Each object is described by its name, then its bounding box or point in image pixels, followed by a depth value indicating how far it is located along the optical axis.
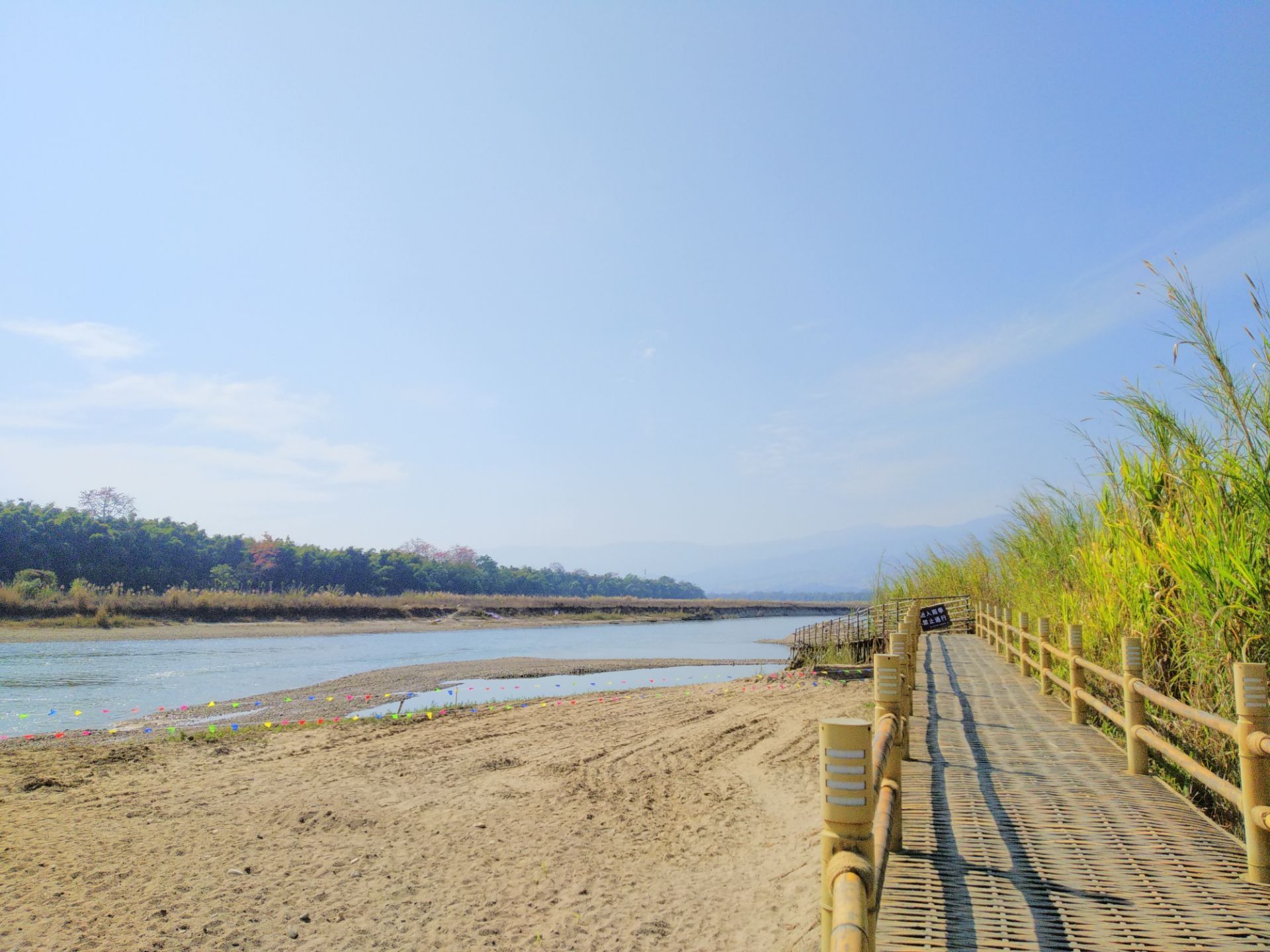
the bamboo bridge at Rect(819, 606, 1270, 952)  1.94
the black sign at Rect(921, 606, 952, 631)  17.53
